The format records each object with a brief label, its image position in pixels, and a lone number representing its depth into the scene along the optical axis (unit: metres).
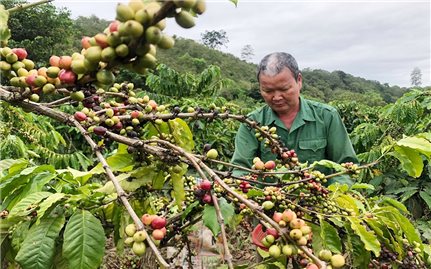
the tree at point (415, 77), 71.73
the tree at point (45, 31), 25.30
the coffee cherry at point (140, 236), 0.81
